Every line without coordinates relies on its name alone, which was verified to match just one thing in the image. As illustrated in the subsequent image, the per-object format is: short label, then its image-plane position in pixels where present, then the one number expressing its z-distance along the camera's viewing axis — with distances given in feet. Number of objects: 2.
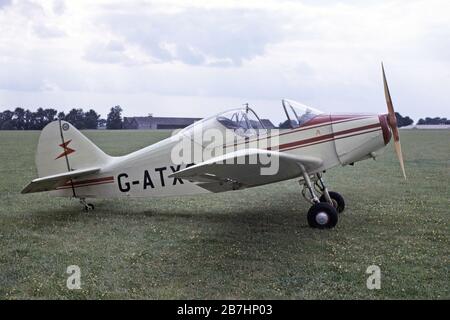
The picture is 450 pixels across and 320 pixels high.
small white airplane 21.38
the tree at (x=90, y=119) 162.42
